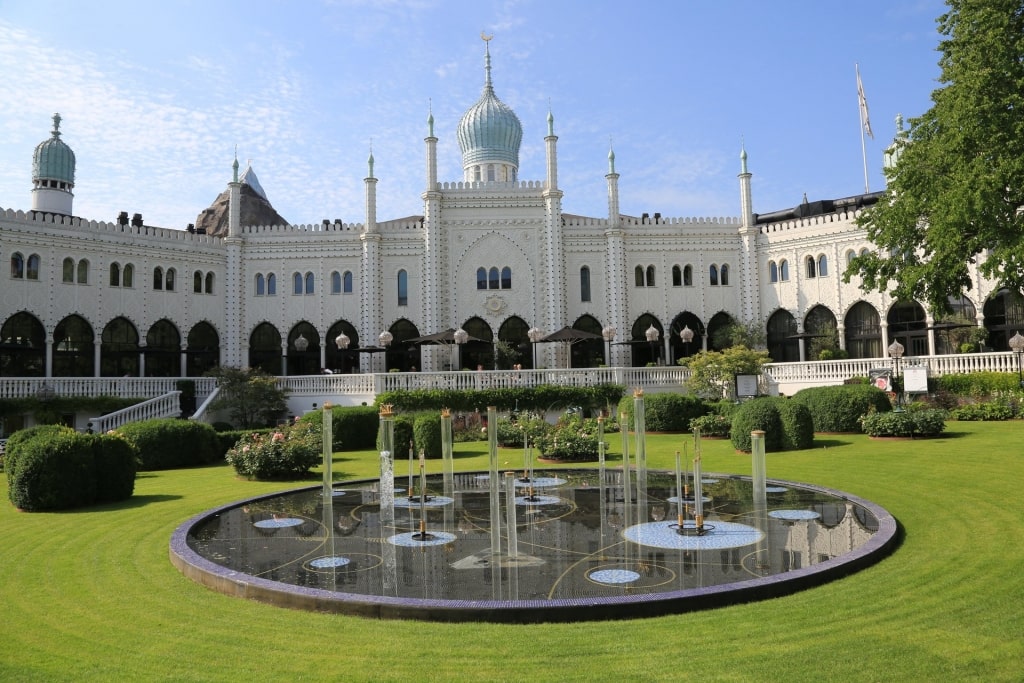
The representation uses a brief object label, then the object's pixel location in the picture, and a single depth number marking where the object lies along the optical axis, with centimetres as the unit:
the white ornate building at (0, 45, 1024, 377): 4509
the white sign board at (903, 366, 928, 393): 2895
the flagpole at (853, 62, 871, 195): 5941
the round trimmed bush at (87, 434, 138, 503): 1559
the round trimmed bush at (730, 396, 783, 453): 2166
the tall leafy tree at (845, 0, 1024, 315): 2172
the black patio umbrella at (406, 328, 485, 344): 4103
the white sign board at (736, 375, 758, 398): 3362
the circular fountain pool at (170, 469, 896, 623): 793
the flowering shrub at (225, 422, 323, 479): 1914
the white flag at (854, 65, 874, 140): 5903
